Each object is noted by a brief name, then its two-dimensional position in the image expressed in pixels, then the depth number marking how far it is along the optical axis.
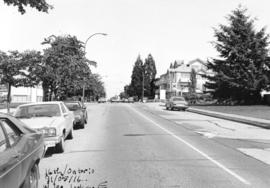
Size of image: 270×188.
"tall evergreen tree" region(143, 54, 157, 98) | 125.50
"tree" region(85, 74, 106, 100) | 97.46
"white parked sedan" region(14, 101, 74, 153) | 9.96
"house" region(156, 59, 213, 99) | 105.39
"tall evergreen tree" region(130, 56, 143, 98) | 125.56
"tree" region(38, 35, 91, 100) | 33.50
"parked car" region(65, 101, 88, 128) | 18.42
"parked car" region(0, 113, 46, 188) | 4.21
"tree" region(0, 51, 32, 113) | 33.97
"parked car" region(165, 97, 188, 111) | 43.28
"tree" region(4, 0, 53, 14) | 12.44
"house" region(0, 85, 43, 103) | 77.01
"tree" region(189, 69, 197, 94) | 89.15
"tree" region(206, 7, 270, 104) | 47.19
